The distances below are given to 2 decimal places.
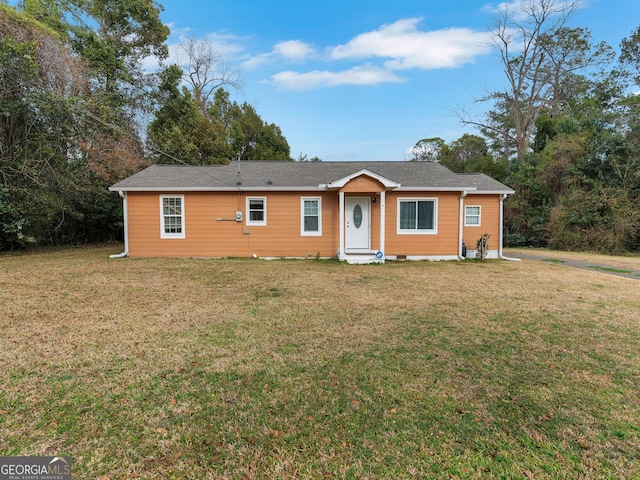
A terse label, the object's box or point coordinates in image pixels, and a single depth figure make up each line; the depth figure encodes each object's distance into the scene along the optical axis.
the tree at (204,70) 25.00
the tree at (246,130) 27.14
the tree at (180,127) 19.69
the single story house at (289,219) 11.06
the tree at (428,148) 37.88
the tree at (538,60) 22.36
